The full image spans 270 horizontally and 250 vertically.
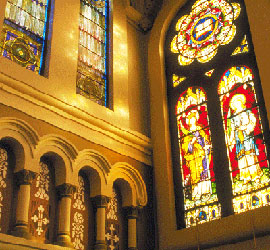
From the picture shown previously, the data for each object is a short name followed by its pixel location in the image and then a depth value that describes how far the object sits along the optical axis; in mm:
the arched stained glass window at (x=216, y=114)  7133
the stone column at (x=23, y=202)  5917
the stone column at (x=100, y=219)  6941
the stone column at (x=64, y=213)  6423
